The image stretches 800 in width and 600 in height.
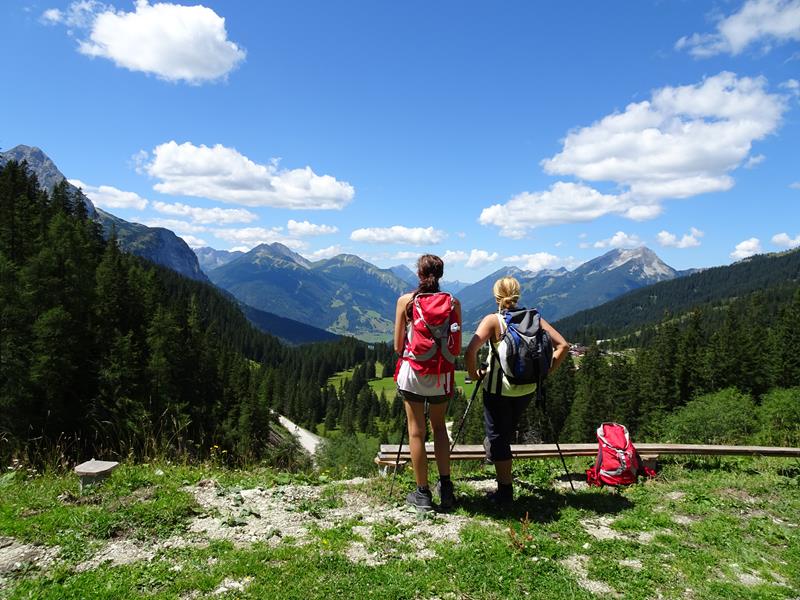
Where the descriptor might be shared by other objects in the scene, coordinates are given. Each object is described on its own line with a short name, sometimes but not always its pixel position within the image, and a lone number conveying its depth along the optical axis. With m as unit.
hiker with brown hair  6.08
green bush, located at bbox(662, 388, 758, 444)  35.20
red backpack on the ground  8.36
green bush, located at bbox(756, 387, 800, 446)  38.21
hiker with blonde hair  6.46
